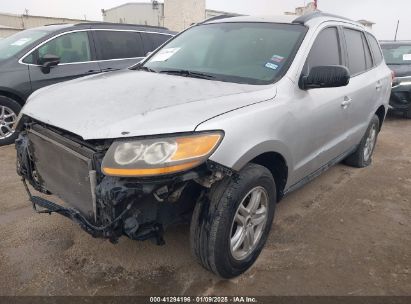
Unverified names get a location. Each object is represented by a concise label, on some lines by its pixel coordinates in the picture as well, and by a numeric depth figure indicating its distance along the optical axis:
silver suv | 1.94
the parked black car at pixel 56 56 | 5.10
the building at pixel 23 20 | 31.44
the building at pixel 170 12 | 29.22
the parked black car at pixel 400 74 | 7.66
